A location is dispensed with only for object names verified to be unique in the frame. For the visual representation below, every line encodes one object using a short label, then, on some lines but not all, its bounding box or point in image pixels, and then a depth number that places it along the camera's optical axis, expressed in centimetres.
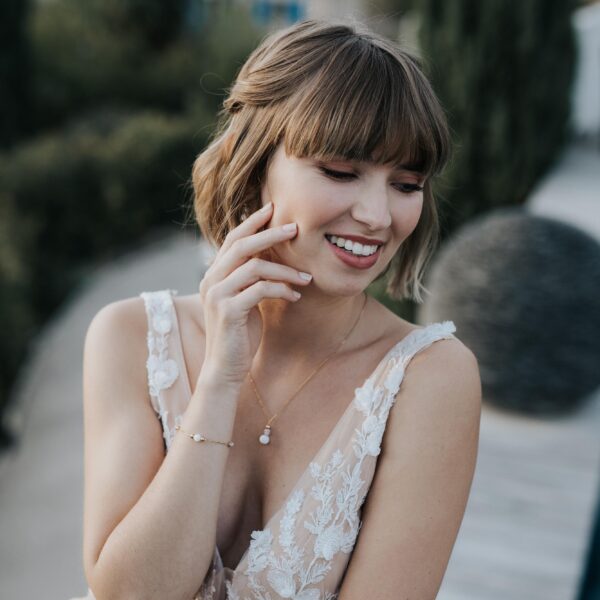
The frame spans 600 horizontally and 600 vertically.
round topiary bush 400
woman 172
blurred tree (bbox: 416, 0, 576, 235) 688
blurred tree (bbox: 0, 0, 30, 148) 1048
